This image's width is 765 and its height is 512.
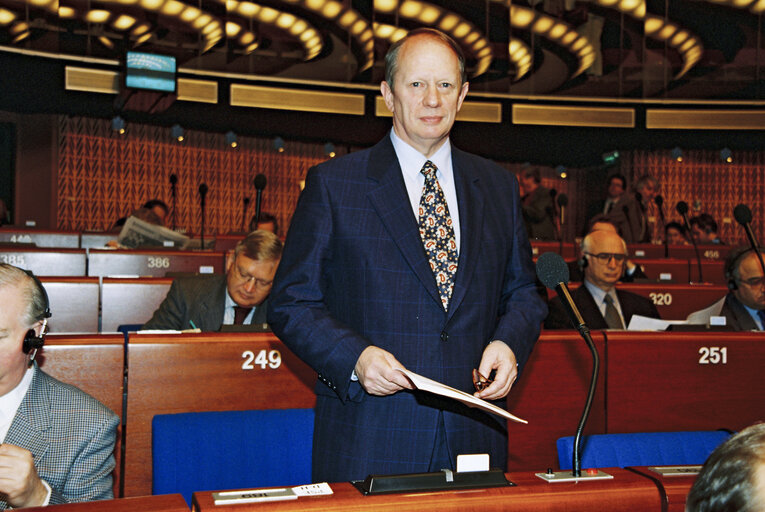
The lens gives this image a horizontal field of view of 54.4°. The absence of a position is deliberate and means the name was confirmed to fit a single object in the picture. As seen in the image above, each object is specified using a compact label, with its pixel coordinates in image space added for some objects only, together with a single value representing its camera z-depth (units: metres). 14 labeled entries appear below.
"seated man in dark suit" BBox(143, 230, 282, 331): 3.63
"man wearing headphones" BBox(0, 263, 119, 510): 1.76
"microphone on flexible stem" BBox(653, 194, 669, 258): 8.36
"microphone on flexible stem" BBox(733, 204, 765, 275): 4.14
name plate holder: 1.24
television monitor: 11.38
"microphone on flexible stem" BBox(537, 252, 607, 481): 1.37
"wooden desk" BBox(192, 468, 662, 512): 1.17
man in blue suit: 1.67
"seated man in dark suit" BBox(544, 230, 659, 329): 4.16
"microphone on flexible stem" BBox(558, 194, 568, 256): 7.91
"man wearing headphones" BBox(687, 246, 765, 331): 4.18
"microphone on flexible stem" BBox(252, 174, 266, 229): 5.89
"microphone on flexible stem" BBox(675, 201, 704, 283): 6.93
